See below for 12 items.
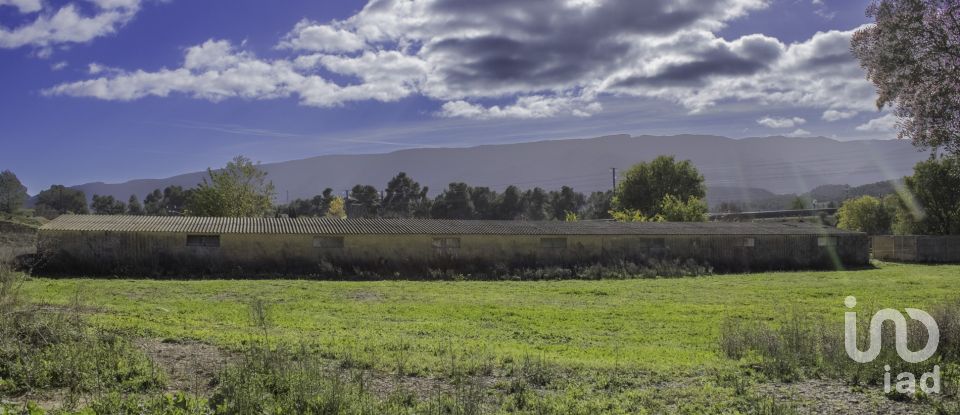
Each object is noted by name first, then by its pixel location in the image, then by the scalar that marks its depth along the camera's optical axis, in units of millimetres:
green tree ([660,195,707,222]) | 57781
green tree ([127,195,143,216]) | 103531
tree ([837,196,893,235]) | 67812
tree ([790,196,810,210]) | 115875
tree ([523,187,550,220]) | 106188
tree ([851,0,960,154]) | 12227
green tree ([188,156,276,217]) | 52750
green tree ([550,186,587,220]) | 109875
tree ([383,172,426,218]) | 105388
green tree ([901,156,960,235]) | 54438
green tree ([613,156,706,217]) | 73062
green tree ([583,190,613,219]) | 99969
